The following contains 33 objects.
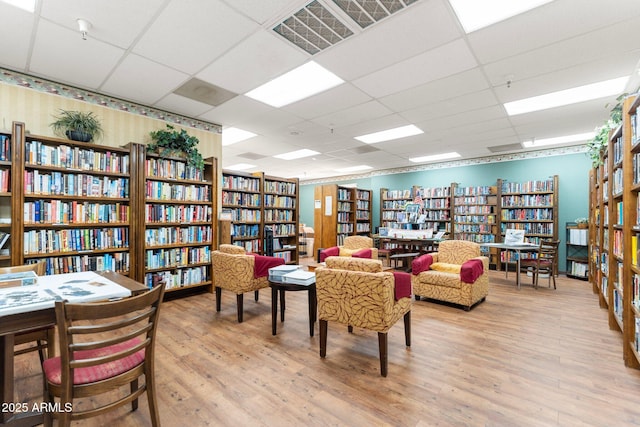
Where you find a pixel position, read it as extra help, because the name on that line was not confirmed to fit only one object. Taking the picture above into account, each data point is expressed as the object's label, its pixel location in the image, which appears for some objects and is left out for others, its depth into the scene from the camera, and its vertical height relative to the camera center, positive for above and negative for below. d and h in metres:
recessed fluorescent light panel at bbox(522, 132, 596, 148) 5.82 +1.53
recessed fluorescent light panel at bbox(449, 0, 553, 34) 2.30 +1.64
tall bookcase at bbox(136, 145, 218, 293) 4.21 -0.15
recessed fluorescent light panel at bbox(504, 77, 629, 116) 3.67 +1.59
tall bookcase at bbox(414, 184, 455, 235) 8.00 +0.17
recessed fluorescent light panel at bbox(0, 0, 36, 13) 2.32 +1.66
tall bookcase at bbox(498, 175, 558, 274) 6.54 +0.10
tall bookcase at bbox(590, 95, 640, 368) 2.40 -0.12
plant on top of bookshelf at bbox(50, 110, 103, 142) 3.59 +1.07
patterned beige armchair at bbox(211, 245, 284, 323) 3.49 -0.72
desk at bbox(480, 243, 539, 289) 5.14 -0.62
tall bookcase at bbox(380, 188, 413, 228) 8.93 +0.26
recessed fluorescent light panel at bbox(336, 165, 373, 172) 9.62 +1.49
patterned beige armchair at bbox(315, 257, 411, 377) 2.35 -0.71
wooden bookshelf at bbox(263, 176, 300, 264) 6.39 -0.05
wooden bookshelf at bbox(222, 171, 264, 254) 5.56 +0.12
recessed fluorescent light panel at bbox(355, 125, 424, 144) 5.51 +1.55
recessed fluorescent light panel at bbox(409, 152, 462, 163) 7.60 +1.48
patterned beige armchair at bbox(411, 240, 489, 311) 3.96 -0.90
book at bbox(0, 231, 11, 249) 3.02 -0.27
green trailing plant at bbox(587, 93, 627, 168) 2.94 +0.90
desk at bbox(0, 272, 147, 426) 1.36 -0.52
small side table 3.03 -0.90
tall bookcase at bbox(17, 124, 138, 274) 3.26 +0.08
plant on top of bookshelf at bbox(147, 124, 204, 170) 4.32 +1.01
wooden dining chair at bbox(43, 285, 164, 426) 1.30 -0.79
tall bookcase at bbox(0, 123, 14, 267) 3.06 +0.31
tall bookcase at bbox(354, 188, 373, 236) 9.03 +0.00
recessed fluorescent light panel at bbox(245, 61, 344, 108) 3.40 +1.61
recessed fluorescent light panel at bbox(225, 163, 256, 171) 9.17 +1.50
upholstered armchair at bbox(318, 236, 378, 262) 5.54 -0.75
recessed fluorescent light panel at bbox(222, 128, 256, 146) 5.76 +1.58
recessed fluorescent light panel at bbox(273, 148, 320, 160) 7.39 +1.52
